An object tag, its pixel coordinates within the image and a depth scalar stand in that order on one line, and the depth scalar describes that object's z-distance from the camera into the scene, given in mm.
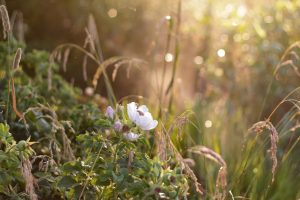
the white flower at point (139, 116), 1989
